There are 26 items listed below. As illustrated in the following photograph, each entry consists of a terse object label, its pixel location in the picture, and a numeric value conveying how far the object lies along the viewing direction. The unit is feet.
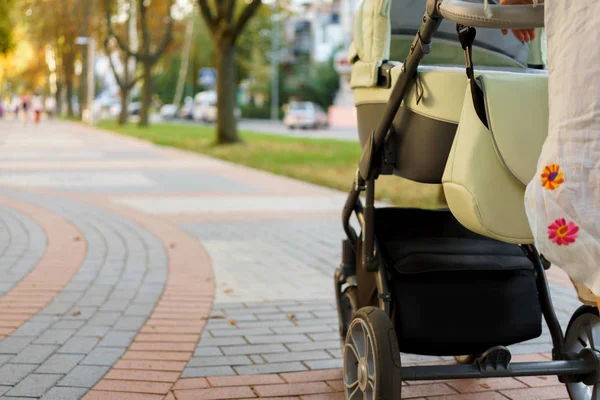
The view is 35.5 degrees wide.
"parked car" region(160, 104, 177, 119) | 229.86
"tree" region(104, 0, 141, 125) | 150.30
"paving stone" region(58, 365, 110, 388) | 13.01
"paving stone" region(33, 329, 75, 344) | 15.21
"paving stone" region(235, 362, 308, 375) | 13.83
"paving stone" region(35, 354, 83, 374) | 13.58
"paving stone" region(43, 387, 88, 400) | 12.42
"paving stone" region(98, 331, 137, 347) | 15.15
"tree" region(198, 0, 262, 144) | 75.25
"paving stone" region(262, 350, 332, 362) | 14.56
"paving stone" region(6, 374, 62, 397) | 12.54
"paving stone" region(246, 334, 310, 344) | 15.65
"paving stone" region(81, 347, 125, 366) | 14.08
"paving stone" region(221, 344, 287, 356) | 14.94
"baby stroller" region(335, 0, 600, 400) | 8.69
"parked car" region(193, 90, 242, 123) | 203.21
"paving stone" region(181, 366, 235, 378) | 13.61
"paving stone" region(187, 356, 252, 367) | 14.20
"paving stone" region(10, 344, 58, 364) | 14.06
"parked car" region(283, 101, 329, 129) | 153.69
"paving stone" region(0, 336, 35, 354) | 14.60
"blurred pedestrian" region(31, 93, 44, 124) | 150.41
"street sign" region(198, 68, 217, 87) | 203.51
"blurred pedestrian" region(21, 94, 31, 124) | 151.23
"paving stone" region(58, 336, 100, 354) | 14.67
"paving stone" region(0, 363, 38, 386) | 13.05
